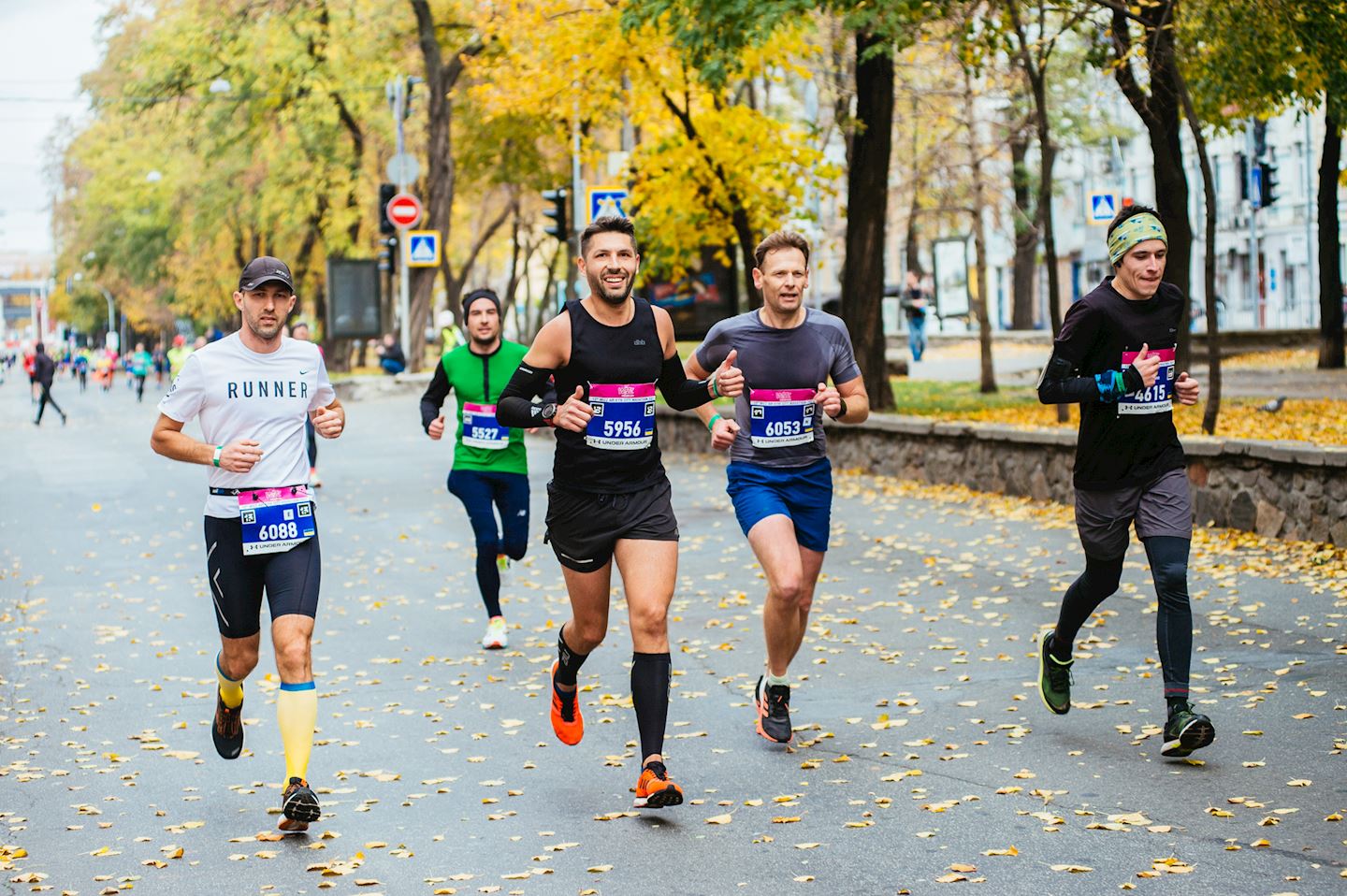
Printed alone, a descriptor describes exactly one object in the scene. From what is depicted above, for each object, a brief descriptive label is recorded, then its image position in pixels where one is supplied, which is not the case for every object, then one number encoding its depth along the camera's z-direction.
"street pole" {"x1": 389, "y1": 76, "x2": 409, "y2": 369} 39.84
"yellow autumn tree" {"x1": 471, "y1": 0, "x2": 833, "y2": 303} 24.33
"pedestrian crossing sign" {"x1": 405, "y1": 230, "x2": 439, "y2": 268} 36.06
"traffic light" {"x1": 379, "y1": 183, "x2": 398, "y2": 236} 36.84
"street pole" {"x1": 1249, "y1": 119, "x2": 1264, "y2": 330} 29.72
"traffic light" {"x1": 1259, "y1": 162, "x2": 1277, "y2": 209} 29.34
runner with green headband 7.15
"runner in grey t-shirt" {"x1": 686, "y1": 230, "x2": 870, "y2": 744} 7.45
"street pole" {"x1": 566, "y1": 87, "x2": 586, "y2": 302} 28.87
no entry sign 36.59
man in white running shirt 6.48
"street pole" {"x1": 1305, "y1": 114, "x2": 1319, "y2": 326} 55.18
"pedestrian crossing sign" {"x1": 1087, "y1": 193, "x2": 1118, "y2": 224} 26.27
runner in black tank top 6.61
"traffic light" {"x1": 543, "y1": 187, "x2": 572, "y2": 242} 27.23
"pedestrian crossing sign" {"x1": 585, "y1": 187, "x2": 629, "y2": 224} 23.50
